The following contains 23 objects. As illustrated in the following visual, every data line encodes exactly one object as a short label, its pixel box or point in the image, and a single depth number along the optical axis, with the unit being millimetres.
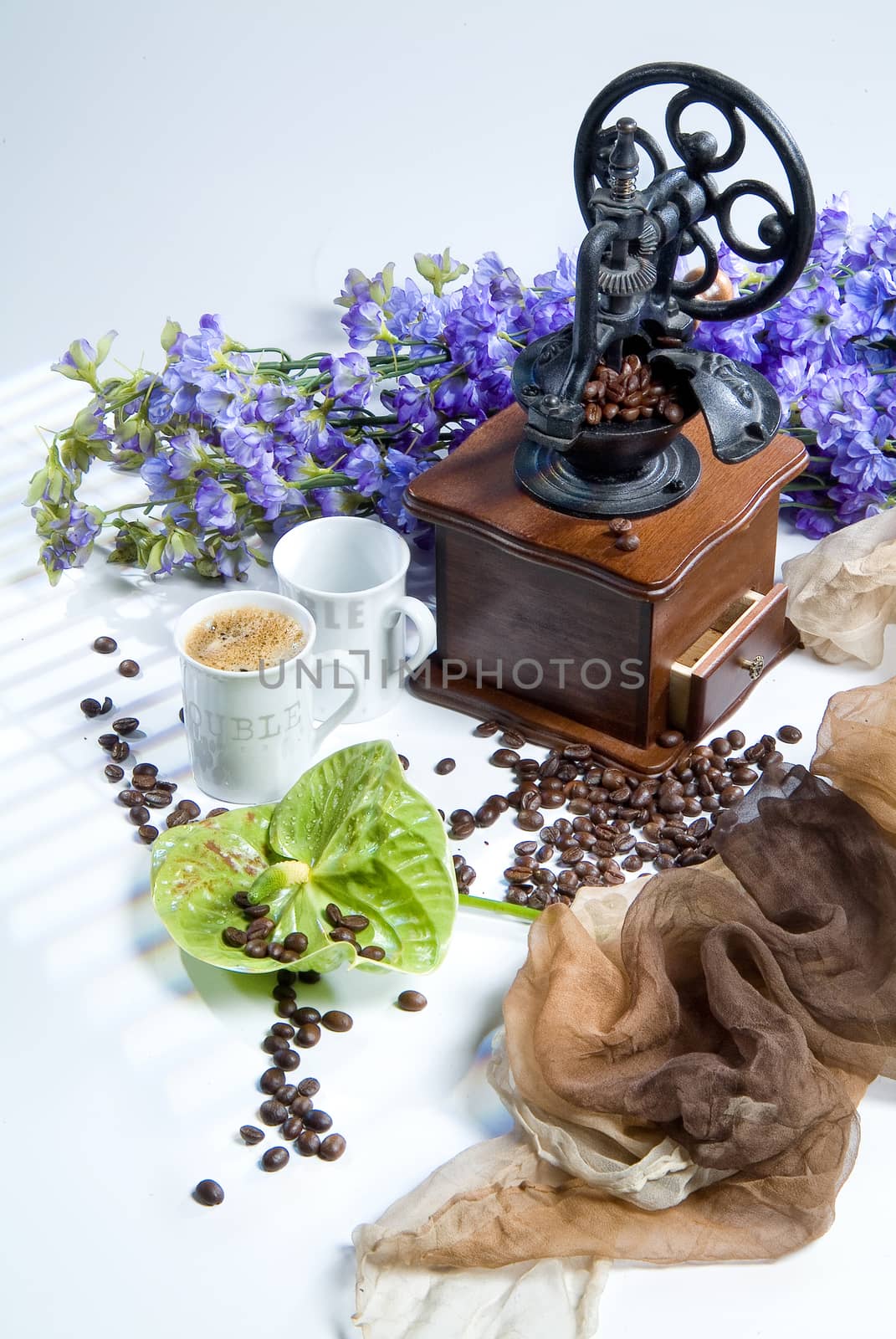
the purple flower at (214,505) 1366
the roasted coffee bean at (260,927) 1188
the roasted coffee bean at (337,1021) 1187
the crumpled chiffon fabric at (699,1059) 1109
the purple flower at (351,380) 1375
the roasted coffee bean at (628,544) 1258
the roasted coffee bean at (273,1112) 1155
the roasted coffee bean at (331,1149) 1144
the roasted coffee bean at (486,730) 1330
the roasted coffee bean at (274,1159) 1140
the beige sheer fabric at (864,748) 1197
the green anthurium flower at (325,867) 1194
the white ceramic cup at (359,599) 1298
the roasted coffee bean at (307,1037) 1182
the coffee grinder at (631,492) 1219
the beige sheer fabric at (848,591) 1337
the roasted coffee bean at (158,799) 1285
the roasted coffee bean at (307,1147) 1147
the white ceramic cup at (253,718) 1235
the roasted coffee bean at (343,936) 1190
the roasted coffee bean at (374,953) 1175
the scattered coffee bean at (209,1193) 1126
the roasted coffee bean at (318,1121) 1152
